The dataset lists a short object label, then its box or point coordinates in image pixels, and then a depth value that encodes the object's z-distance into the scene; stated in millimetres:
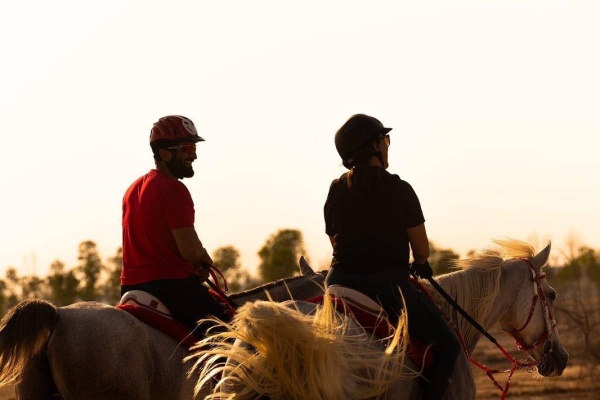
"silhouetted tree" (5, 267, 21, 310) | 65812
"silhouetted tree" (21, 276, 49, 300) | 65325
